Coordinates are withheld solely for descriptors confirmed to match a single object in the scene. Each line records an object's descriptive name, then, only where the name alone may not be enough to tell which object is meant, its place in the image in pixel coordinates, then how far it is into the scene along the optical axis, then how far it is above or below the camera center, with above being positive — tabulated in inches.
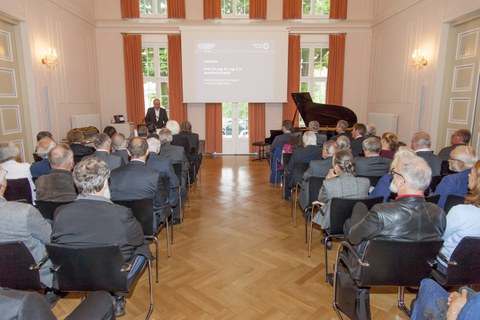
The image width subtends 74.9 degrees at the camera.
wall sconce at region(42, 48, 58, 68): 261.2 +38.6
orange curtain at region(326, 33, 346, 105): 368.2 +42.9
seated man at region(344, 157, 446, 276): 74.2 -25.7
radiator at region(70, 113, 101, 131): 305.0 -16.7
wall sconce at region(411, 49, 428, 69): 268.5 +38.5
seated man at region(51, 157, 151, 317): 74.1 -26.8
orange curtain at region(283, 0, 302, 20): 358.3 +107.7
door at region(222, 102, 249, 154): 385.1 -28.0
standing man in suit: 340.8 -12.9
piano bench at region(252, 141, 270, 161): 342.6 -50.8
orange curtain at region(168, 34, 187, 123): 364.3 +28.1
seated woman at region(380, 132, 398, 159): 164.3 -21.7
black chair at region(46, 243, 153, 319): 69.7 -37.6
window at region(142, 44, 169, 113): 375.2 +37.0
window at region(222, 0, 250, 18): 365.7 +110.8
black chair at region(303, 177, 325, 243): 131.6 -34.9
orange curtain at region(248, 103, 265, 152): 379.2 -21.4
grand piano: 302.2 -8.3
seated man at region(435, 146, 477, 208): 108.5 -24.3
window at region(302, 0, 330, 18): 369.1 +111.8
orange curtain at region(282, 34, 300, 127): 366.9 +36.7
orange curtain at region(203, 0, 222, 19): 356.5 +107.0
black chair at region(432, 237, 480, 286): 74.0 -38.5
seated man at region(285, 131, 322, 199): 175.2 -26.9
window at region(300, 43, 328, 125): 378.3 +41.4
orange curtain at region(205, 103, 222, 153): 379.6 -27.6
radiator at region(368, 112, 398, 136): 311.1 -17.1
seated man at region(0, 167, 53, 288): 75.8 -30.2
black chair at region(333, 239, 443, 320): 73.1 -37.8
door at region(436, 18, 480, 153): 224.2 +15.5
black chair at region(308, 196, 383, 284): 102.7 -35.6
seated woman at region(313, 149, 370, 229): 112.9 -28.4
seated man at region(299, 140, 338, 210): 143.6 -28.6
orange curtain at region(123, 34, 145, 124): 363.9 +32.0
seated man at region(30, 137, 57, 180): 131.1 -23.6
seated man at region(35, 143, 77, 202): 108.0 -26.5
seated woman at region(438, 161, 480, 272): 79.0 -28.3
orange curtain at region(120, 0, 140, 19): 355.9 +107.4
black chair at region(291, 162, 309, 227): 164.9 -34.7
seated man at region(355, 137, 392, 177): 136.4 -25.0
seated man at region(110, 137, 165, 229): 114.2 -27.9
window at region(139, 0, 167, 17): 366.3 +111.6
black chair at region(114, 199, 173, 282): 102.0 -35.8
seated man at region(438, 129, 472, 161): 160.9 -18.1
